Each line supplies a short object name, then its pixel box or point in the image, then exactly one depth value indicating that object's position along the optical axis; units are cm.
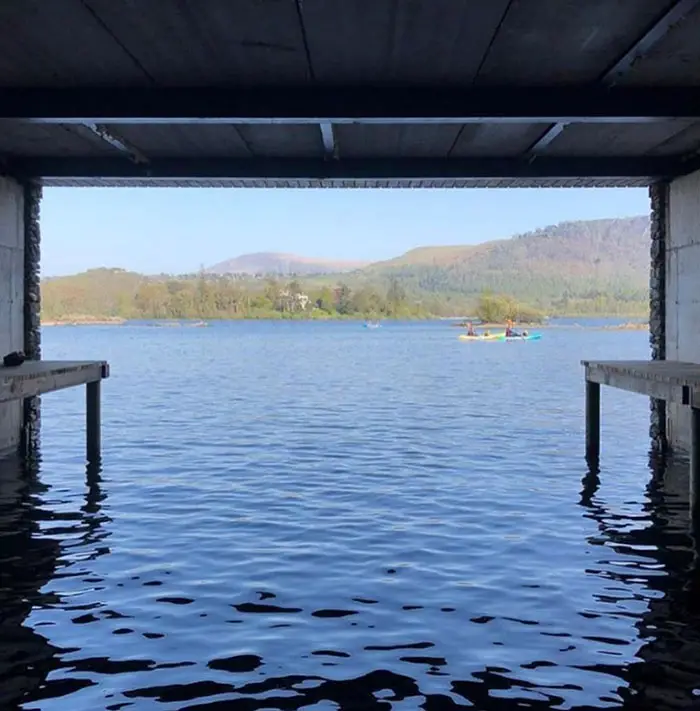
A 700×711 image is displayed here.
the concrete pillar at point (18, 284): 1494
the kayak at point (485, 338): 10894
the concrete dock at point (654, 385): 1043
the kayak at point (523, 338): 11031
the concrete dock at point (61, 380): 1093
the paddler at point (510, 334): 10519
